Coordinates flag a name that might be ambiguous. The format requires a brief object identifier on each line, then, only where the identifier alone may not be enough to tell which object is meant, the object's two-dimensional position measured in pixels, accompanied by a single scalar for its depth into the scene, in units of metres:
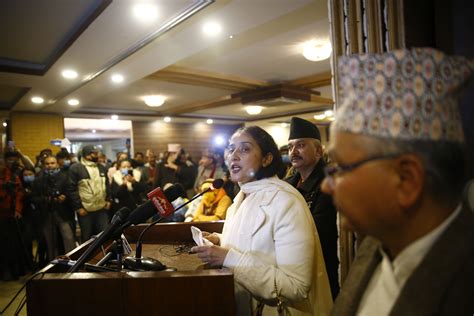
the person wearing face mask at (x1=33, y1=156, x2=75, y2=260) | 4.25
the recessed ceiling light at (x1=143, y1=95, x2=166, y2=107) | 6.41
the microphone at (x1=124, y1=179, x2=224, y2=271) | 1.19
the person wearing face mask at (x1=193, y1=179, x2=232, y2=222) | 3.34
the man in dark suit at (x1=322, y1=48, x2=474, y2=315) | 0.61
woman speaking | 1.17
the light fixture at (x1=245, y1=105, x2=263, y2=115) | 7.16
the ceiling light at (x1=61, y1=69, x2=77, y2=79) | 4.21
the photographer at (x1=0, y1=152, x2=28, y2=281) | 3.95
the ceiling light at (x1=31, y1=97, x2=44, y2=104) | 5.80
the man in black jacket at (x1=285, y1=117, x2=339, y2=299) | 1.88
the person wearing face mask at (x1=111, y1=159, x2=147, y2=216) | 5.00
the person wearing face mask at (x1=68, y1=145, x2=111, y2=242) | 4.45
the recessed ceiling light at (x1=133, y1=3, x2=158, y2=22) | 2.55
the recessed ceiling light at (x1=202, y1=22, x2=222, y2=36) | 2.90
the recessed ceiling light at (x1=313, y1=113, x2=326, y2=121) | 9.80
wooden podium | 1.01
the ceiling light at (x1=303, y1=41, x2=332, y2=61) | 3.91
